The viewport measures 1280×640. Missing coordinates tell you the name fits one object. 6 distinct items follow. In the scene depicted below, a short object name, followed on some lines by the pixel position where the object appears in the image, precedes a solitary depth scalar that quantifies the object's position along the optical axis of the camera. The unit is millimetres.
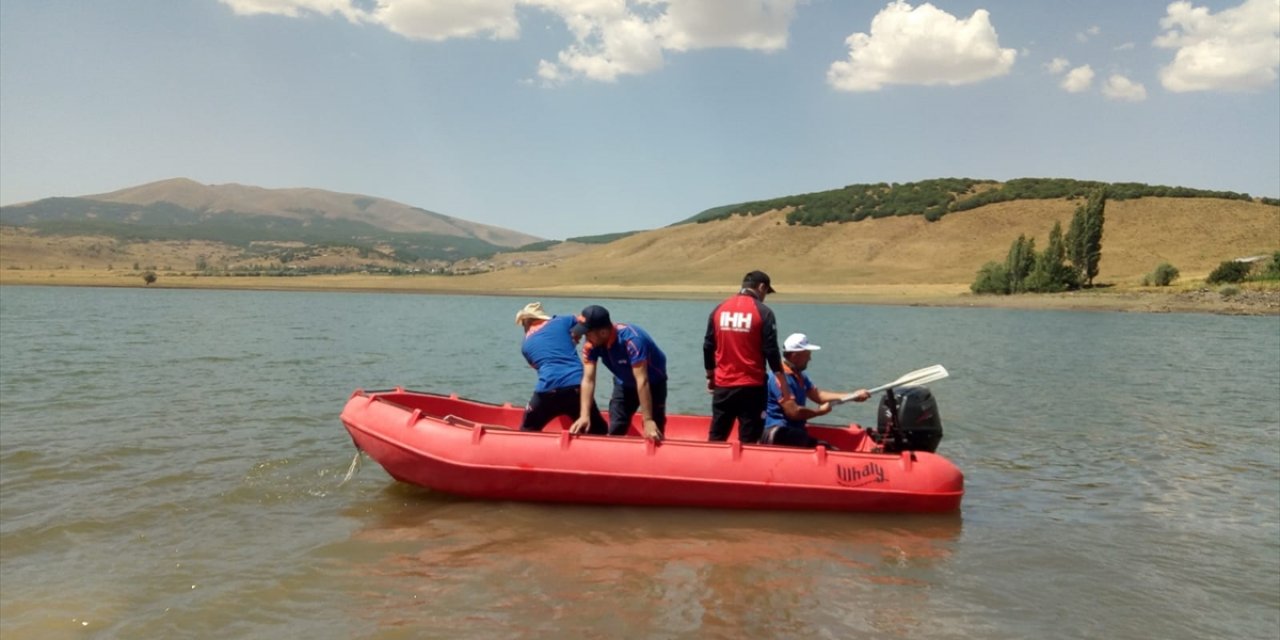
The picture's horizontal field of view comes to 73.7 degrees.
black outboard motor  8336
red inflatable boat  7832
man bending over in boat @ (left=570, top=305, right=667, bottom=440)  7668
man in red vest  7602
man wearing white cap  8133
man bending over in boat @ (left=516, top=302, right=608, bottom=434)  8469
